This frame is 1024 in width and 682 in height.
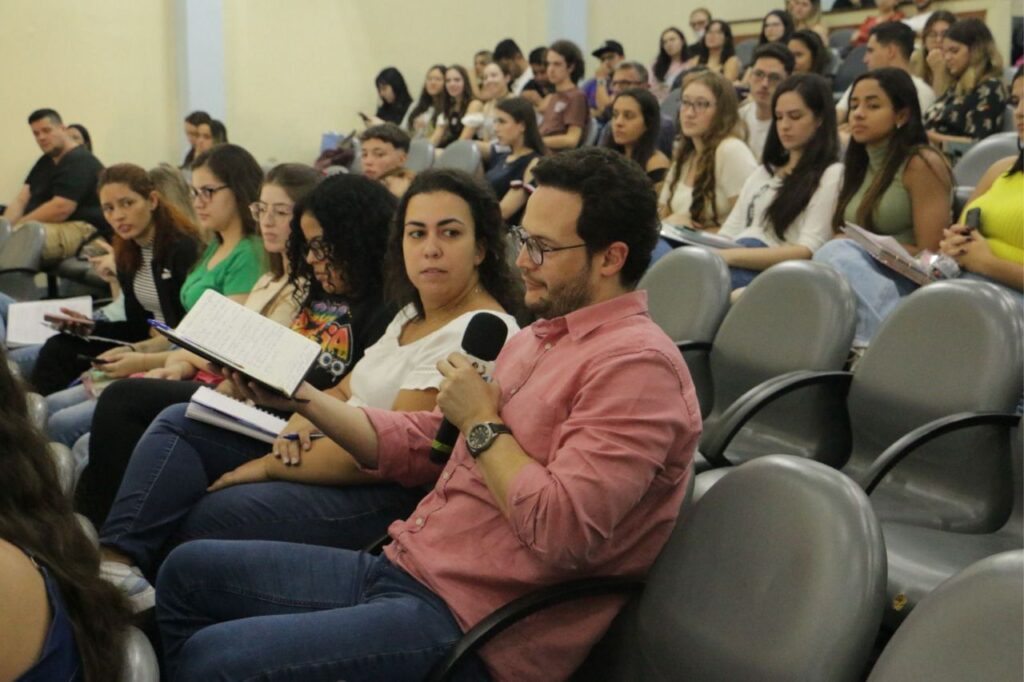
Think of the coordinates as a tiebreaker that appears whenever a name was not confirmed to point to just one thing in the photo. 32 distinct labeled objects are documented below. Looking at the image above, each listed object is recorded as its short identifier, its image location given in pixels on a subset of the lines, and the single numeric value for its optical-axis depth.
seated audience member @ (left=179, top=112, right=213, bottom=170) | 7.65
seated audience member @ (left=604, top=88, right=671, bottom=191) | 4.48
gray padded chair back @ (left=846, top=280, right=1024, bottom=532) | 2.15
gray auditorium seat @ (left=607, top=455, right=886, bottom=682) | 1.27
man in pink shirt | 1.47
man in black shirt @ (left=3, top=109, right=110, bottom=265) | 6.46
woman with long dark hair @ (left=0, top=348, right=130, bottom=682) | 1.10
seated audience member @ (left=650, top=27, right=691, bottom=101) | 8.12
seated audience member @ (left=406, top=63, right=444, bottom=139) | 8.35
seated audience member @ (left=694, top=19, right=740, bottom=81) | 7.68
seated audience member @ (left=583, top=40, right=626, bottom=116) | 7.77
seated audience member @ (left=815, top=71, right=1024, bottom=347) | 2.81
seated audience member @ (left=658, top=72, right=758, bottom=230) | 4.18
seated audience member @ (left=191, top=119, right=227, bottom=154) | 7.63
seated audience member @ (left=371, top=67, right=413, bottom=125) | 9.23
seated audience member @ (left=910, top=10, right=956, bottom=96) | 4.99
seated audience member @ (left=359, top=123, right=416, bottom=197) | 4.88
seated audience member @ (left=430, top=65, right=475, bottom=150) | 8.01
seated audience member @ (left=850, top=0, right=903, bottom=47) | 7.20
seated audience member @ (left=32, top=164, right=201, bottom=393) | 3.66
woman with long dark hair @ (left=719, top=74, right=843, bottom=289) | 3.50
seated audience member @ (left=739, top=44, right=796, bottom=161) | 4.93
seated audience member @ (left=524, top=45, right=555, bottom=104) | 7.79
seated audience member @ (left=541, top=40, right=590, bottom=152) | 6.72
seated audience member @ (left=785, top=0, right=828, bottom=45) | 7.69
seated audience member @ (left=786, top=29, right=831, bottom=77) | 6.07
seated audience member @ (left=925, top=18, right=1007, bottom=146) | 4.59
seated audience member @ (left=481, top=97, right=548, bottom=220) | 5.39
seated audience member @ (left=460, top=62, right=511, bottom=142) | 7.54
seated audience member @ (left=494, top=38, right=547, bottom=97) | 8.68
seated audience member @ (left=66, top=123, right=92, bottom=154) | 7.45
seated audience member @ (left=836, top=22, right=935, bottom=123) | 5.19
